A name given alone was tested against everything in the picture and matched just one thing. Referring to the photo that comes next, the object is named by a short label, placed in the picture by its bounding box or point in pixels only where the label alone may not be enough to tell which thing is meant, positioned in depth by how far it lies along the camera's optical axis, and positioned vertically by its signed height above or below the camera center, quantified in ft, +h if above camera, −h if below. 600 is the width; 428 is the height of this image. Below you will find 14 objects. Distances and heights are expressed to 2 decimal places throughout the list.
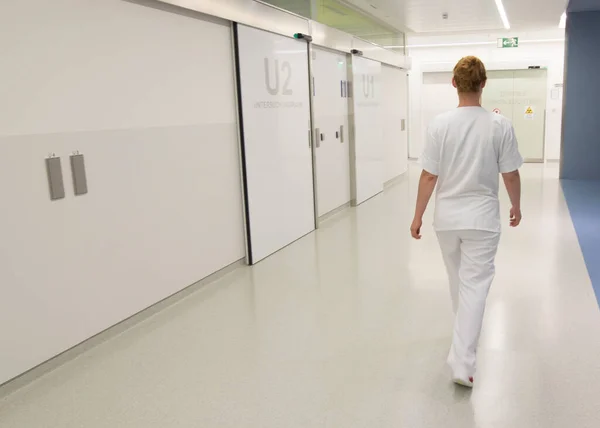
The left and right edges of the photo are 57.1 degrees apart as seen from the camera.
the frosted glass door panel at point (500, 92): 46.09 +0.78
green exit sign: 43.37 +4.60
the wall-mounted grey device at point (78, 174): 11.20 -1.06
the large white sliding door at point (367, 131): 27.84 -1.21
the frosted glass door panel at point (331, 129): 23.94 -0.88
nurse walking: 9.46 -1.36
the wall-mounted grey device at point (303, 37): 20.62 +2.76
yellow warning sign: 45.98 -1.02
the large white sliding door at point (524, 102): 45.50 -0.06
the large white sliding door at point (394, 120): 35.27 -0.87
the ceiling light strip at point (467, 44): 44.11 +4.85
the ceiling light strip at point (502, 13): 30.10 +5.31
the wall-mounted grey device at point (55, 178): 10.62 -1.07
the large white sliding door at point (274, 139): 17.67 -0.93
